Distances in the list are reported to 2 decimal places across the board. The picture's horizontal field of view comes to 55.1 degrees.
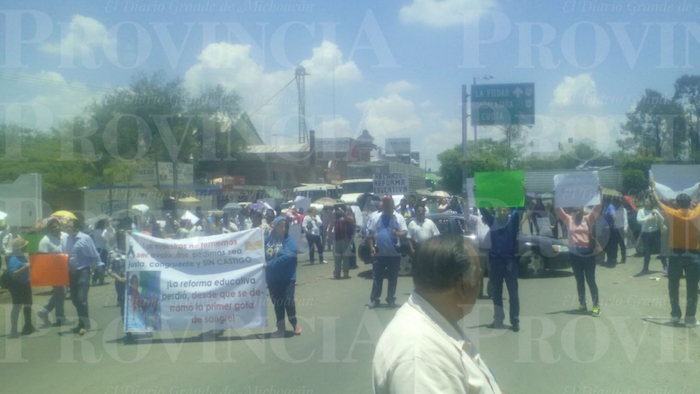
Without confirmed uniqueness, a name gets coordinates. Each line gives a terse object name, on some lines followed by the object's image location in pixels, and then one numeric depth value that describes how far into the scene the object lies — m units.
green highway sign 27.31
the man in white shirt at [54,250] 10.73
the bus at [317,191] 47.06
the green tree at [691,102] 39.59
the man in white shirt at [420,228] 12.67
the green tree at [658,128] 41.50
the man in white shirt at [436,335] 2.36
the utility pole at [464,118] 26.95
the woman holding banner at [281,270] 9.48
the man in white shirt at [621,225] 18.55
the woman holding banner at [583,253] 10.42
